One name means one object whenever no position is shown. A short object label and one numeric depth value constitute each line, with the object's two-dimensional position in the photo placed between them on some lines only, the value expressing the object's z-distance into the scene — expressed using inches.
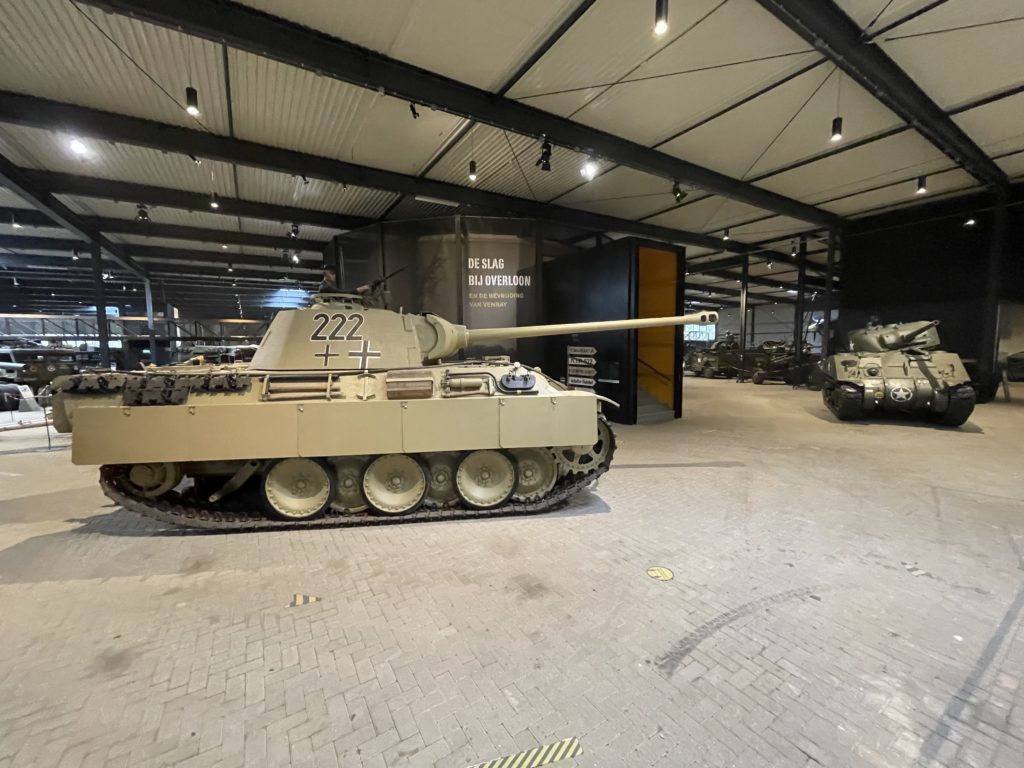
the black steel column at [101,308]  524.5
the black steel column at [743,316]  846.5
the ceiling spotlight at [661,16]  178.7
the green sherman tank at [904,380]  367.2
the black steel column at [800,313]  748.6
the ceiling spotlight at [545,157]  311.0
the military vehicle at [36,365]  617.5
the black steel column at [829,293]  636.0
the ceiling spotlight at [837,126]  294.4
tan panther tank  175.0
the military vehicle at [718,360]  919.7
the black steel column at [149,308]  691.3
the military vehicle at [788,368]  725.7
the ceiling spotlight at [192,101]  229.6
